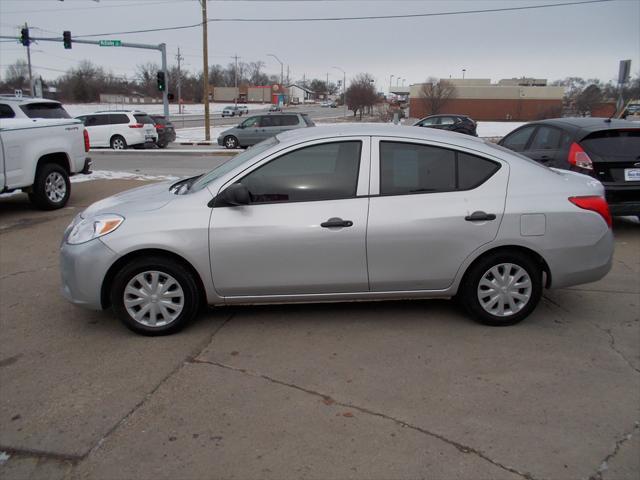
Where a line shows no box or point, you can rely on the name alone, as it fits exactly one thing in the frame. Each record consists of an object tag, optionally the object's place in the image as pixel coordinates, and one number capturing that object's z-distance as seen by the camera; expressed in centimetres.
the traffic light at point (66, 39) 3026
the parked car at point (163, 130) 2464
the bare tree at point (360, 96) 6122
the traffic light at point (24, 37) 3060
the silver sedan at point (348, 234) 403
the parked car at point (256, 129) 2348
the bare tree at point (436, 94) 5869
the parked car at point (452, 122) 2830
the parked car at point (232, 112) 6406
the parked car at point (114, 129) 2298
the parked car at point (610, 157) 684
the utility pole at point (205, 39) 2691
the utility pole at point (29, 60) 4713
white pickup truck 806
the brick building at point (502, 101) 6388
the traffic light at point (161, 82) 3122
